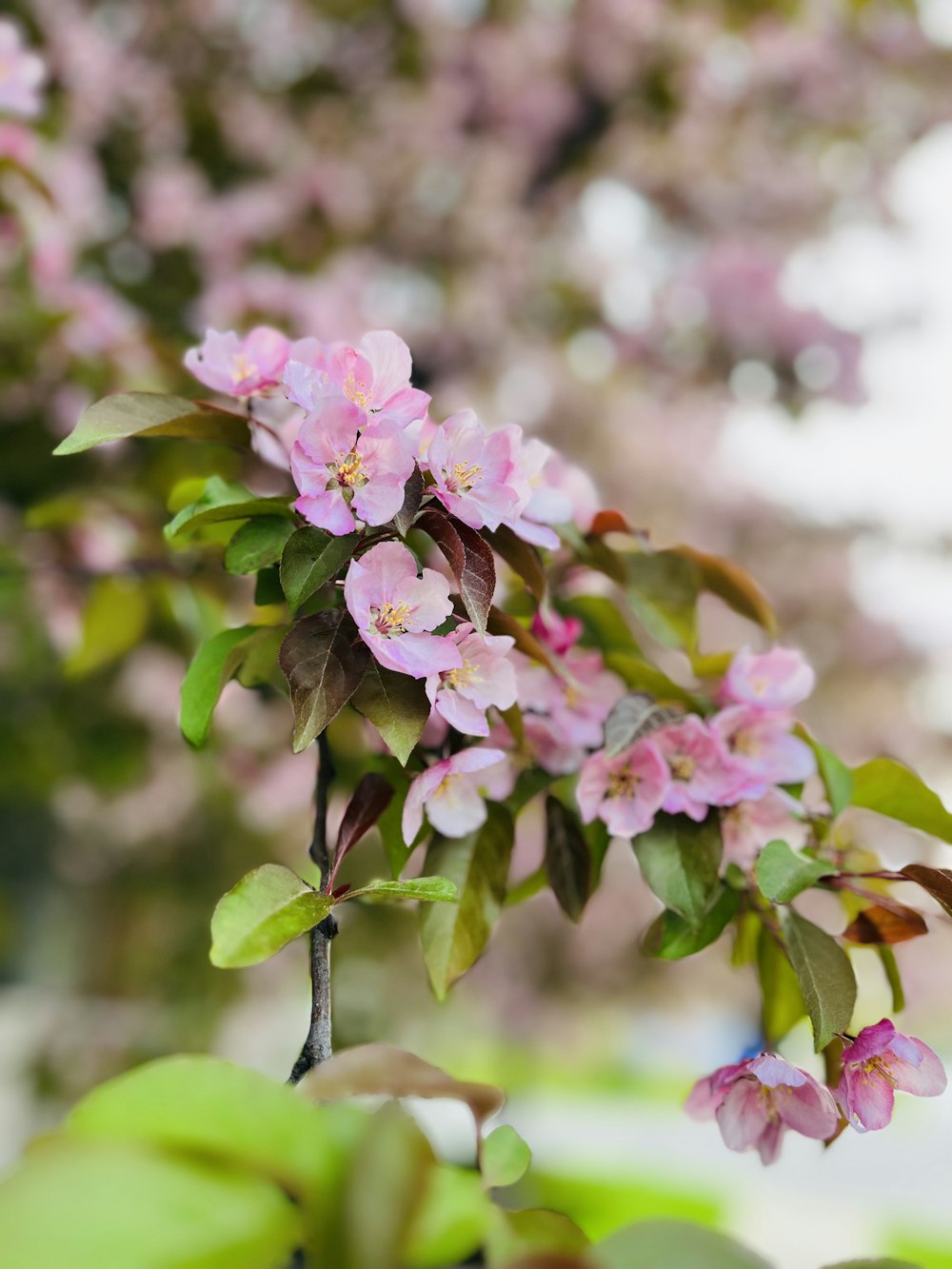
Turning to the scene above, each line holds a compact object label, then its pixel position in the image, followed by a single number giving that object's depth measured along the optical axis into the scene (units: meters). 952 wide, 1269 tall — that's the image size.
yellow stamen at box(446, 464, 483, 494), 0.45
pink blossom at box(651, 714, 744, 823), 0.50
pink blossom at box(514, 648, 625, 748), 0.54
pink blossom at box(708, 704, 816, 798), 0.52
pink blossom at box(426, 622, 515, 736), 0.45
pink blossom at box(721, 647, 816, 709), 0.54
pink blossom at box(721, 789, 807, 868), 0.52
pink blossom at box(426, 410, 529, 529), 0.45
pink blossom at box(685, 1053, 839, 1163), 0.42
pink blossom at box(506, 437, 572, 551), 0.49
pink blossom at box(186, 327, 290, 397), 0.54
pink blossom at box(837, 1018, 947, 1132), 0.41
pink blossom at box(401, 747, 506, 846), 0.46
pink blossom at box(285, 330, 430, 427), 0.45
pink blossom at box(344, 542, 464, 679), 0.42
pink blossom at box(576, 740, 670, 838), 0.49
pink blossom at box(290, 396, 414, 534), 0.43
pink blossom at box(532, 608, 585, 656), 0.57
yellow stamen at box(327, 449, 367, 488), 0.43
